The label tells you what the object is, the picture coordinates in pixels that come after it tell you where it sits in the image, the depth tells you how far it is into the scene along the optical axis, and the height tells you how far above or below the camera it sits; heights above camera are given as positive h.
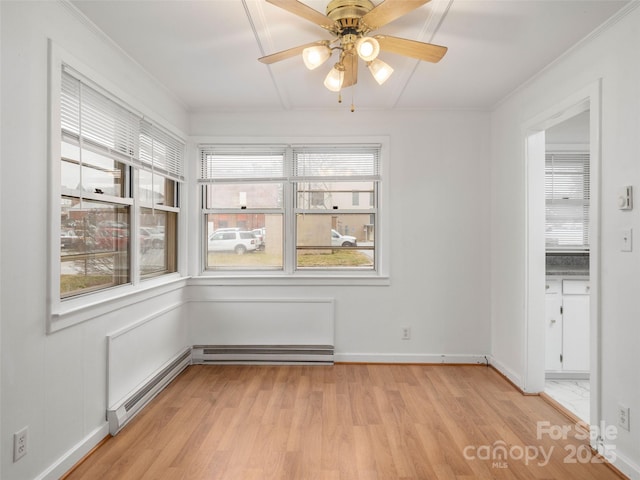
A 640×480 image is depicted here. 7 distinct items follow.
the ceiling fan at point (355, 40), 1.81 +1.07
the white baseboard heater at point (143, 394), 2.49 -1.18
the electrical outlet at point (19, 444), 1.74 -0.96
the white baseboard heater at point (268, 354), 3.80 -1.16
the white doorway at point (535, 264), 3.12 -0.19
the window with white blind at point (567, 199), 4.15 +0.46
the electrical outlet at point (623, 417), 2.09 -0.97
